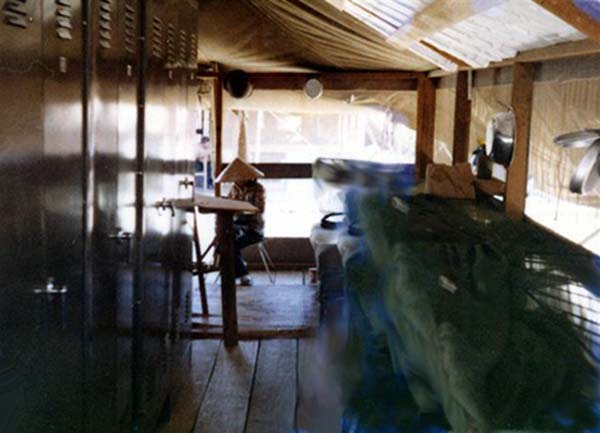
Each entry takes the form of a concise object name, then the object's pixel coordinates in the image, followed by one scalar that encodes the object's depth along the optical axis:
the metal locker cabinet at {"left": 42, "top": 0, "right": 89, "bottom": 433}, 2.15
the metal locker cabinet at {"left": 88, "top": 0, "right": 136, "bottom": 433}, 2.66
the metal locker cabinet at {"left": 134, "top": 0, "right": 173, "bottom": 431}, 3.53
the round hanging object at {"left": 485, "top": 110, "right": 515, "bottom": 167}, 3.78
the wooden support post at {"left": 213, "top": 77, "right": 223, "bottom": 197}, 7.92
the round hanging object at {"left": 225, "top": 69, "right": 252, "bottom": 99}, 7.89
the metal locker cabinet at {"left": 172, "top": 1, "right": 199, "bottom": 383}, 4.45
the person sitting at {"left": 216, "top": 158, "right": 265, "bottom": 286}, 7.61
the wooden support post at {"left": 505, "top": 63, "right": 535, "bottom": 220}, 3.87
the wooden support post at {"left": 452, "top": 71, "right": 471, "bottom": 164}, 5.70
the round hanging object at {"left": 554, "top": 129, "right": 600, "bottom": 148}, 2.40
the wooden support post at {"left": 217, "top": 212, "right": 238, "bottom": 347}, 5.41
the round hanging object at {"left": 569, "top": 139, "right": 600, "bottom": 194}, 2.34
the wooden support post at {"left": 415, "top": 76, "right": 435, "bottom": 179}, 7.52
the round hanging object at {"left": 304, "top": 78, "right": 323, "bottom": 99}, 7.85
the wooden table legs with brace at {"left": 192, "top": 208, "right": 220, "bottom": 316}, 6.06
